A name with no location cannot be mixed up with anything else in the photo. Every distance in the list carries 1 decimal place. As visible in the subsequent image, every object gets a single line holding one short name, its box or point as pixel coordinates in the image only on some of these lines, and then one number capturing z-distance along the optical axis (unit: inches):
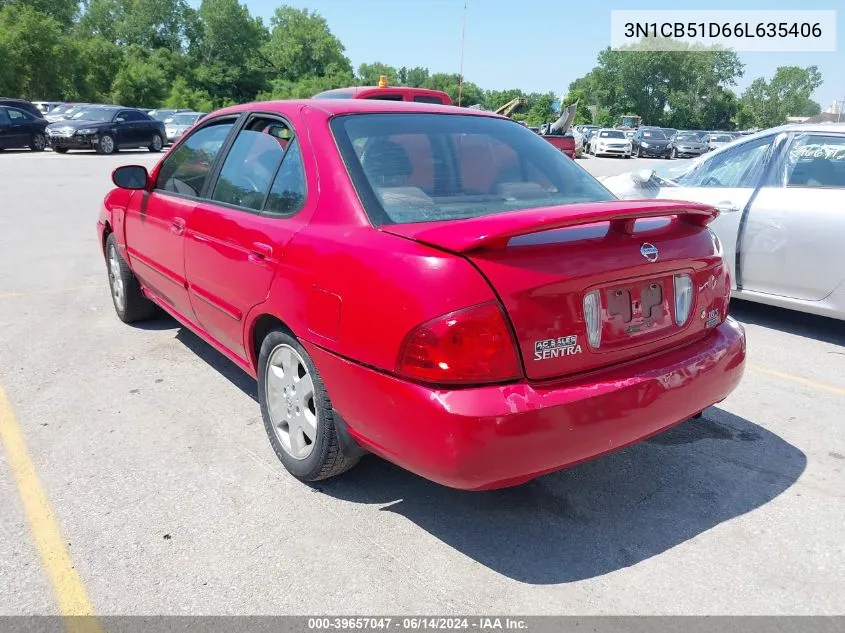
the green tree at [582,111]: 2859.3
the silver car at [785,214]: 195.9
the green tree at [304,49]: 3484.3
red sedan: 88.5
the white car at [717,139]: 1532.7
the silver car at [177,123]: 1128.8
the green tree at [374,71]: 4757.9
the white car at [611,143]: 1465.3
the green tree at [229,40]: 3004.9
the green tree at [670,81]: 3253.0
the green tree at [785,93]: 4296.3
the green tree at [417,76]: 5822.3
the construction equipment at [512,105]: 587.0
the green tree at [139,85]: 1924.2
